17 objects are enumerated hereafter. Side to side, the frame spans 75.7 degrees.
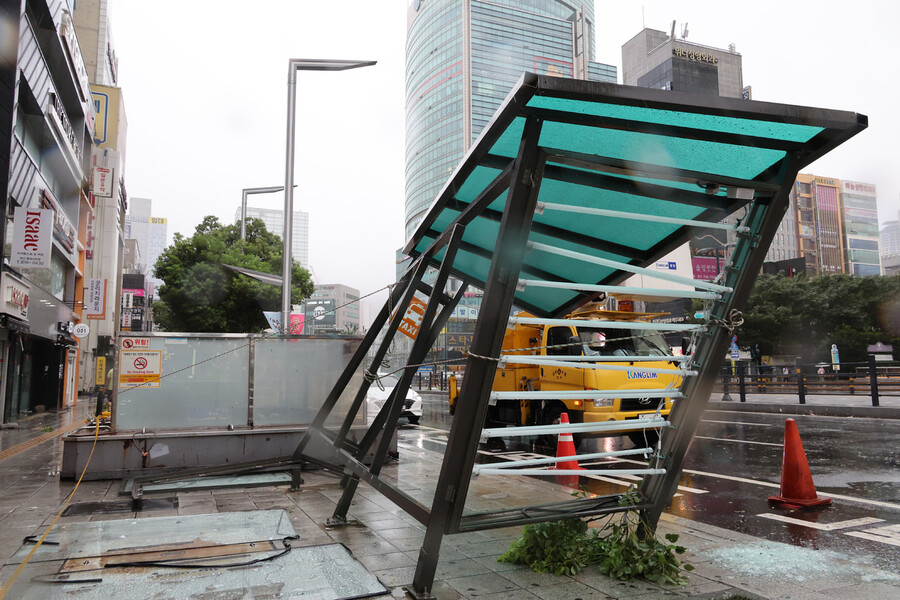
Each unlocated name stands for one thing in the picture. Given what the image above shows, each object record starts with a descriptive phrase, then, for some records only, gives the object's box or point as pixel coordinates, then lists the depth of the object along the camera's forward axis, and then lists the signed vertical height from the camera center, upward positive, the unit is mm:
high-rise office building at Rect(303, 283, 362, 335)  151775 +18771
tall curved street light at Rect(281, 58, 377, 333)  13164 +4952
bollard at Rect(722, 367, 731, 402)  21586 -1060
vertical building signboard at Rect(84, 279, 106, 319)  29916 +3163
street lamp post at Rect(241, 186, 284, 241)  24188 +7152
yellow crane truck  9562 -311
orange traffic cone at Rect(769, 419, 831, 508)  5999 -1225
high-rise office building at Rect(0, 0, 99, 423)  16094 +5687
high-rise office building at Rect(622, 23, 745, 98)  95938 +51981
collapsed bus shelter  3332 +1155
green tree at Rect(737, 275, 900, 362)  37906 +3037
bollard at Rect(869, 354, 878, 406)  15496 -501
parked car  15358 -1140
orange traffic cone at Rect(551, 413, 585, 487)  7434 -1137
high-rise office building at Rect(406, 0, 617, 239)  129125 +69590
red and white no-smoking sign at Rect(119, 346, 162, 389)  8023 -94
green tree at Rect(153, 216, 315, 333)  30377 +3767
